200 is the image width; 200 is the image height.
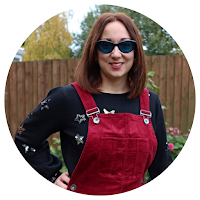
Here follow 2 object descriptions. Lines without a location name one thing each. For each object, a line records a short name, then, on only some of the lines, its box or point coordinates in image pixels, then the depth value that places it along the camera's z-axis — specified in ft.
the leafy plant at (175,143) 7.64
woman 4.12
